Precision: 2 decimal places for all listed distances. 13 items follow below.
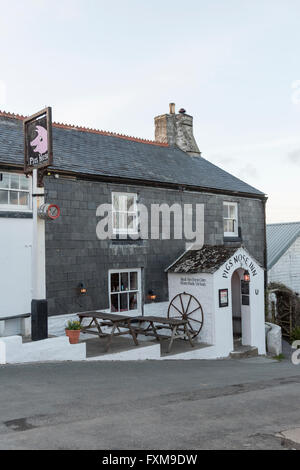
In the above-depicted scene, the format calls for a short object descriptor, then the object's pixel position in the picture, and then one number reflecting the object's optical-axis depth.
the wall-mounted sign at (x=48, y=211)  10.34
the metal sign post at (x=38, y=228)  10.38
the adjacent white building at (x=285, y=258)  22.86
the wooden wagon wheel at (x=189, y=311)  14.70
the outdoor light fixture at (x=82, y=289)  13.28
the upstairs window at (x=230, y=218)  18.31
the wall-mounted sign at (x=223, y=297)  14.55
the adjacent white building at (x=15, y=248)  11.88
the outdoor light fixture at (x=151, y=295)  15.14
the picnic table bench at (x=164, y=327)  13.24
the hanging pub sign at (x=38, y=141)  10.05
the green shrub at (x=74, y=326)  11.15
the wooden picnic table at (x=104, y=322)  11.67
